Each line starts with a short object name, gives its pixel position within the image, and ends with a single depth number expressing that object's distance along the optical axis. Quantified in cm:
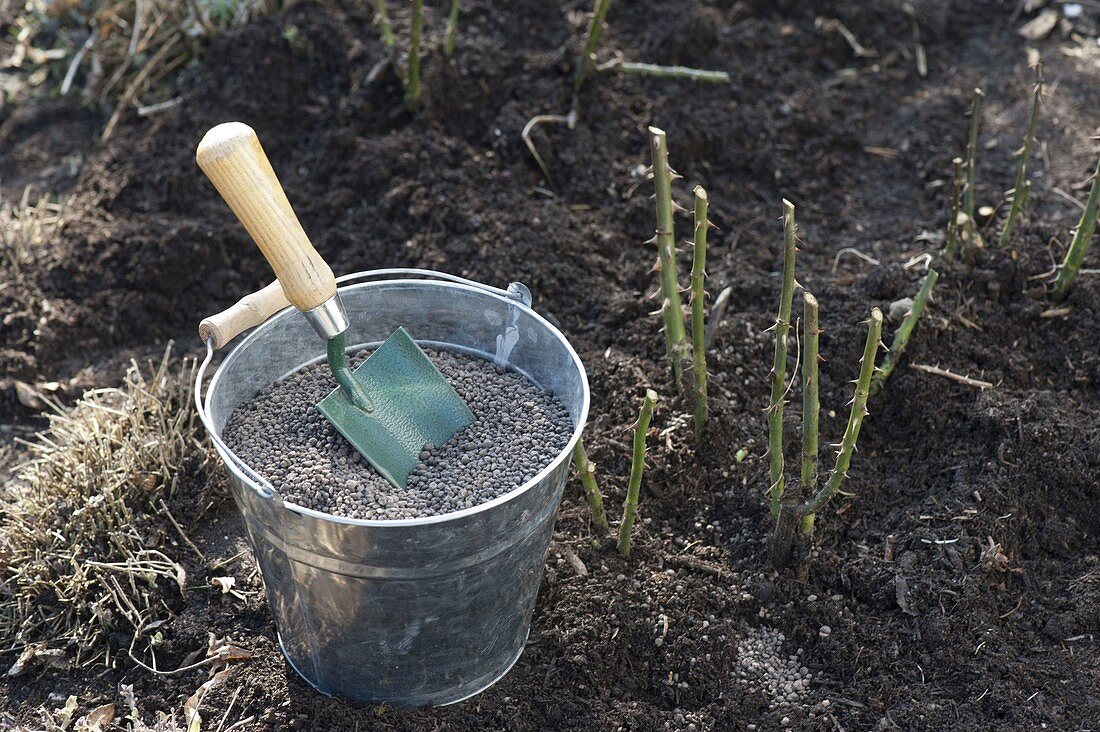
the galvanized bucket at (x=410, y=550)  164
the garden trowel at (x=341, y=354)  160
